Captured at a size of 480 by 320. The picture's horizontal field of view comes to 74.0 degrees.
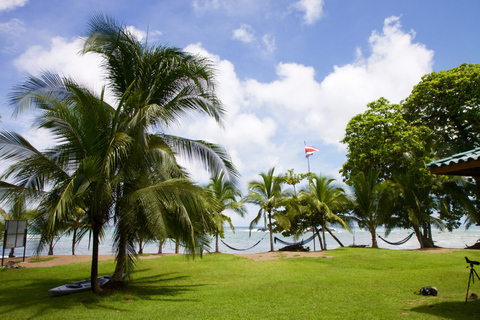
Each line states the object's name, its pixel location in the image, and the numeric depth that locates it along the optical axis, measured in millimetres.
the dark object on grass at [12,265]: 10055
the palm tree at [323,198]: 15625
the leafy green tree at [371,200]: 15555
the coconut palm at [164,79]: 7422
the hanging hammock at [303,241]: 15679
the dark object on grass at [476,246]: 15703
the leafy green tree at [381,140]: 15516
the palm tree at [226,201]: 15598
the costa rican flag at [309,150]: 18469
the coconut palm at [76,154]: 5680
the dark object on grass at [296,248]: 15405
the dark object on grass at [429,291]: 5543
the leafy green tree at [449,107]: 15164
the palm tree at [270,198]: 15445
